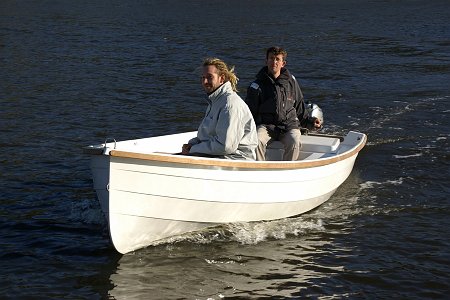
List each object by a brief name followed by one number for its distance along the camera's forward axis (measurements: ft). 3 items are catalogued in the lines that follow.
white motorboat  42.53
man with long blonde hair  44.30
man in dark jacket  53.08
